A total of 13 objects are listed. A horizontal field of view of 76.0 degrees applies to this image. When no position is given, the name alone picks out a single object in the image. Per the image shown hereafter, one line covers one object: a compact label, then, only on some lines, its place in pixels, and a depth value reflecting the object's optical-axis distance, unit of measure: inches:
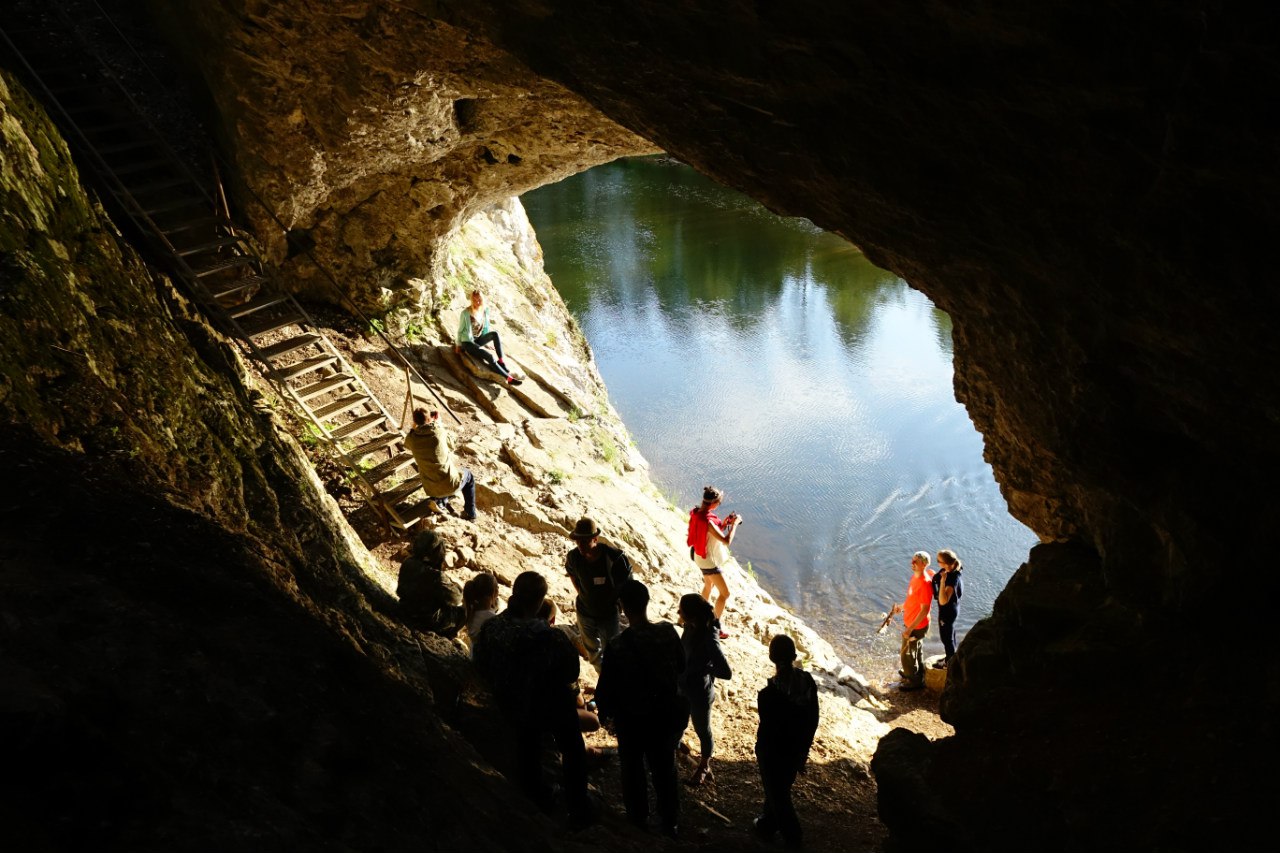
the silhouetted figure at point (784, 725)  167.3
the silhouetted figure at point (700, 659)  183.9
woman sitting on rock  431.3
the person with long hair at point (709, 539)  307.8
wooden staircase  310.7
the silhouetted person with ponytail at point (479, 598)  193.2
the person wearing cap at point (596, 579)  211.0
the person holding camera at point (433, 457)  287.4
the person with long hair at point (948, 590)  299.1
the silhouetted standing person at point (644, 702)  154.8
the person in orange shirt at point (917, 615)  316.5
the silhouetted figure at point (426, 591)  205.6
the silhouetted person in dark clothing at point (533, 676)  149.9
